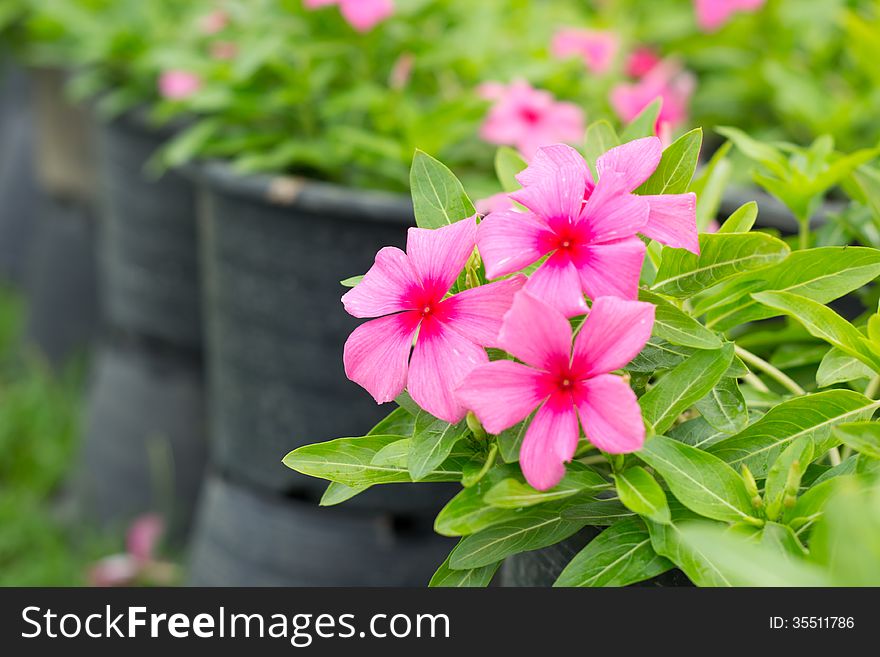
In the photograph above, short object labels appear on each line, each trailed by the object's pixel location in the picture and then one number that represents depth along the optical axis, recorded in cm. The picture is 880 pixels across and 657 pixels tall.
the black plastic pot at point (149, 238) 181
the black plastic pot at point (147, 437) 189
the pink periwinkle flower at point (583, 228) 52
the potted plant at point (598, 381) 51
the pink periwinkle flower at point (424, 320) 54
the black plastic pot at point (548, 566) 62
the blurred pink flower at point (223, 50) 157
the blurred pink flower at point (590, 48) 155
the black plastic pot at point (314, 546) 137
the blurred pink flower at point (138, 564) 174
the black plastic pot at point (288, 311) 125
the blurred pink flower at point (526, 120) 128
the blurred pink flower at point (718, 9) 157
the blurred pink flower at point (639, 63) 175
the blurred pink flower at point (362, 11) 133
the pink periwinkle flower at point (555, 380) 50
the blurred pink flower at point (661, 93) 142
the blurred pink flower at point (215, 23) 163
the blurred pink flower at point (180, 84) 150
